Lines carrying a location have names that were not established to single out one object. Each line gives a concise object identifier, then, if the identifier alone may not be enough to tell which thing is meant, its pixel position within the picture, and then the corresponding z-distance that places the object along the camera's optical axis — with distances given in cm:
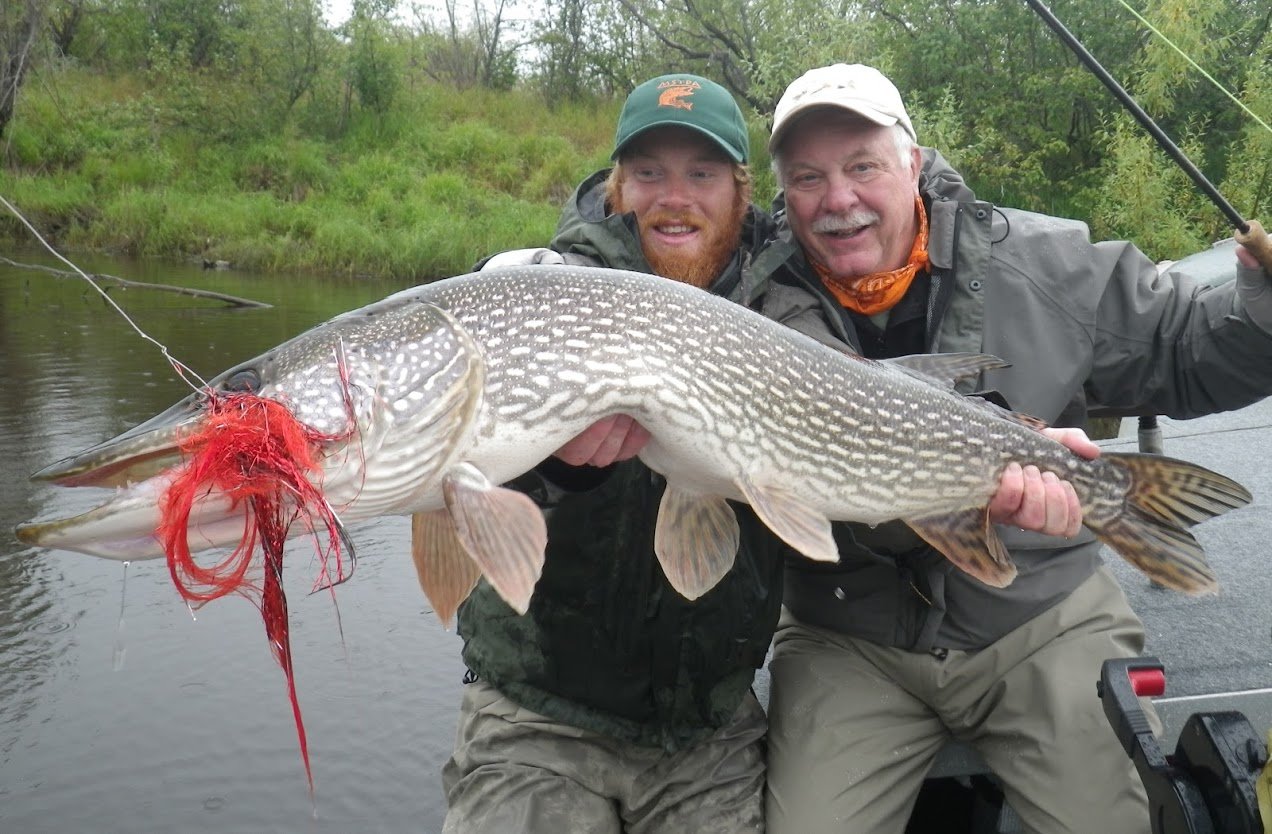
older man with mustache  240
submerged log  950
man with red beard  232
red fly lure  163
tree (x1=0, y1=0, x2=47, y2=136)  1225
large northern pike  181
